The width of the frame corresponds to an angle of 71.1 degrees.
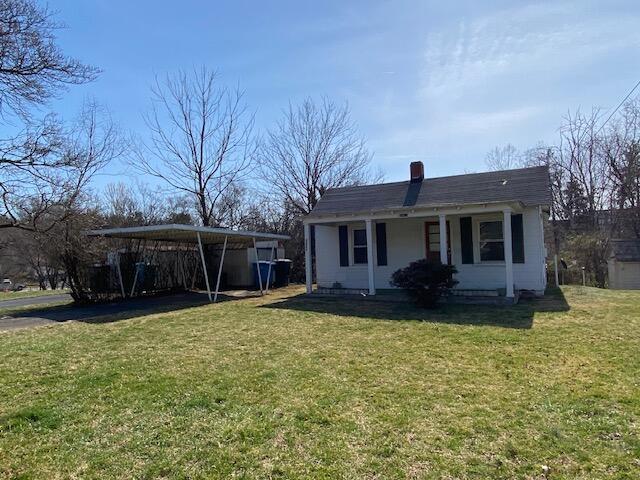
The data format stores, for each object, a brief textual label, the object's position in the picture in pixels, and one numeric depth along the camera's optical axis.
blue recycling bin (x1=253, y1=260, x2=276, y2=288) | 17.25
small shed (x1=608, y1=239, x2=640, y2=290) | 20.92
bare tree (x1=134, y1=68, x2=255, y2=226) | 21.14
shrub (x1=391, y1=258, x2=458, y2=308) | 9.86
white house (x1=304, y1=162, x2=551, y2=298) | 11.70
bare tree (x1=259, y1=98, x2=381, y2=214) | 23.72
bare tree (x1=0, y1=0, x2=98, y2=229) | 9.05
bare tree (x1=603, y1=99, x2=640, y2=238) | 25.25
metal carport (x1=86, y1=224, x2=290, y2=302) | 11.92
